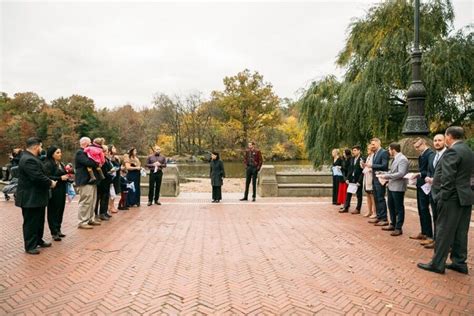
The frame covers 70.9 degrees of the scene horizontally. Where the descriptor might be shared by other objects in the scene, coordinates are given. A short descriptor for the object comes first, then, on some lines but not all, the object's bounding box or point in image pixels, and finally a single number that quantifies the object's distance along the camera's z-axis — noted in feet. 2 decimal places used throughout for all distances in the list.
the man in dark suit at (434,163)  17.30
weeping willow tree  37.99
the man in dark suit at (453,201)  14.74
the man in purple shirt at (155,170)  34.14
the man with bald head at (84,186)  23.36
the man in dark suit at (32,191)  17.76
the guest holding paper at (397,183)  22.35
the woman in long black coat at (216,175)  36.27
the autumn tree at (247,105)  133.59
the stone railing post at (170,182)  40.86
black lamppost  28.48
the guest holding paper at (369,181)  27.02
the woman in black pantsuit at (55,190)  20.99
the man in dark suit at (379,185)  25.30
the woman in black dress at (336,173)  33.35
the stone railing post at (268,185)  40.50
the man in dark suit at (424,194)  19.92
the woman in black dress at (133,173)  32.33
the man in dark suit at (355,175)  29.09
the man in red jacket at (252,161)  36.43
